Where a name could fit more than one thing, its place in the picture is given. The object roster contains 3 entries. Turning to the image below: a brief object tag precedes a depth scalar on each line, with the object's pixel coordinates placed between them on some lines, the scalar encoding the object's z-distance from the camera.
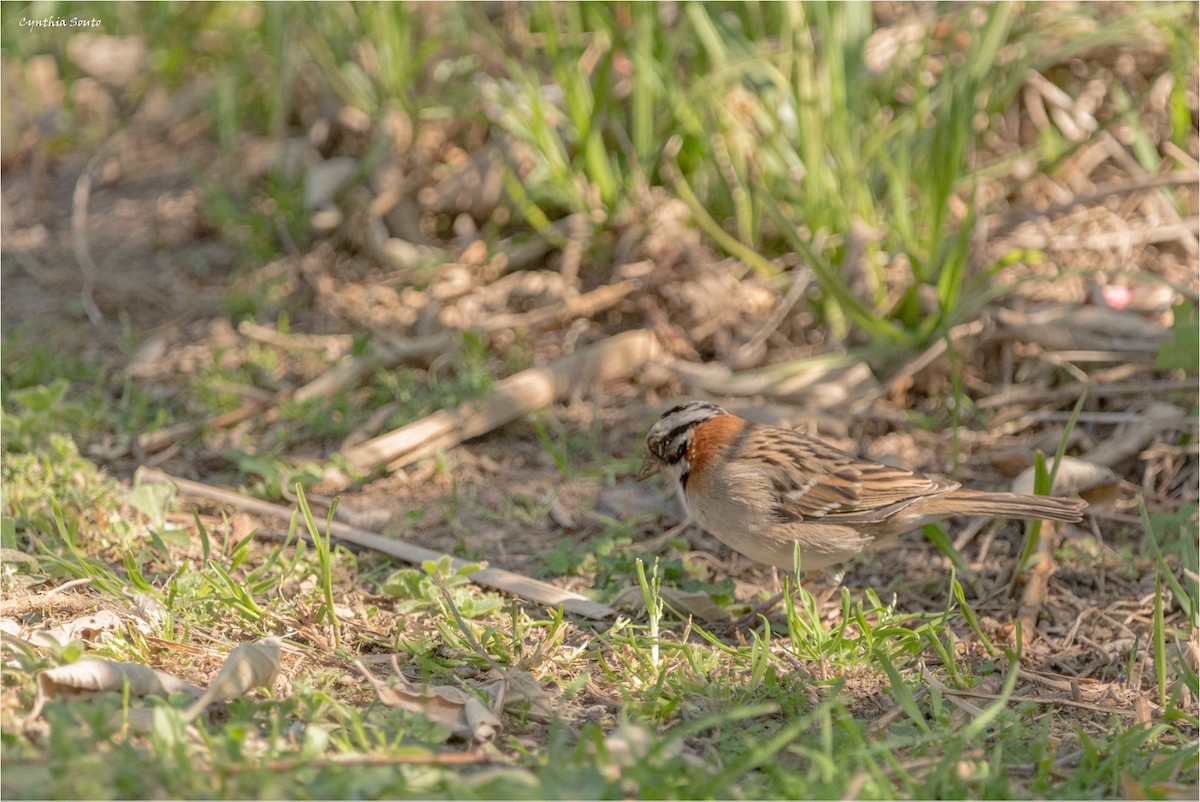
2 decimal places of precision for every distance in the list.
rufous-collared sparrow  8.57
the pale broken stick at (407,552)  8.35
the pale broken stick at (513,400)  10.33
